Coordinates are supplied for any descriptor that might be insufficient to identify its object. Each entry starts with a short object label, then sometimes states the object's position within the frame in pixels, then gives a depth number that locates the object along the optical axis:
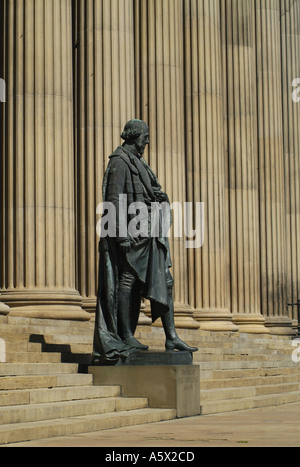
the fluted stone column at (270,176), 41.09
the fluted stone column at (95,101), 25.38
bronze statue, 18.05
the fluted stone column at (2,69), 22.92
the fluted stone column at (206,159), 33.09
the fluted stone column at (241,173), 37.53
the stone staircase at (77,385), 14.62
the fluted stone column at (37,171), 22.58
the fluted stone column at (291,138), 48.43
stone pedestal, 17.55
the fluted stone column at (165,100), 29.67
